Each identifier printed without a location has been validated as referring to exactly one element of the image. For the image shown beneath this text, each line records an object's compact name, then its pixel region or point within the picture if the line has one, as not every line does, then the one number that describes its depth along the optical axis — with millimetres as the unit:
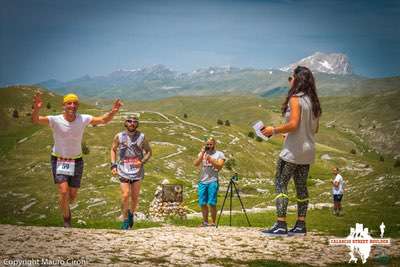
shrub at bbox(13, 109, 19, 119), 121250
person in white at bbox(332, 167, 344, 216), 32438
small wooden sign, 33594
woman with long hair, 13469
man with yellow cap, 15328
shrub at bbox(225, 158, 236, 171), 80938
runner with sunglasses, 16688
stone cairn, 33188
